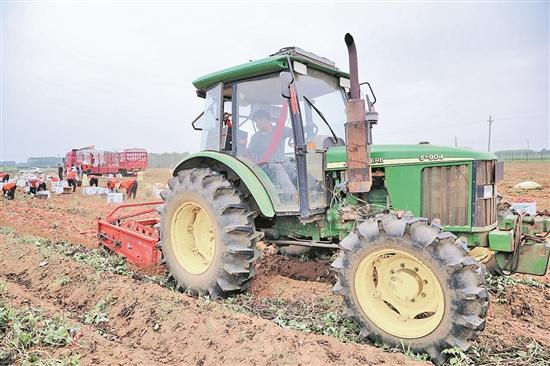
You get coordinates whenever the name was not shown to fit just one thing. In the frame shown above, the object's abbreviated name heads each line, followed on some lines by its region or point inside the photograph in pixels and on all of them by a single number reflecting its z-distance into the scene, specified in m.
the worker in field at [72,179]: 17.09
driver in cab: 4.32
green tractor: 3.09
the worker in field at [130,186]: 14.52
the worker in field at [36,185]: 15.24
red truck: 27.62
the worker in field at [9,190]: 13.29
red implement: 5.12
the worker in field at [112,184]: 15.92
